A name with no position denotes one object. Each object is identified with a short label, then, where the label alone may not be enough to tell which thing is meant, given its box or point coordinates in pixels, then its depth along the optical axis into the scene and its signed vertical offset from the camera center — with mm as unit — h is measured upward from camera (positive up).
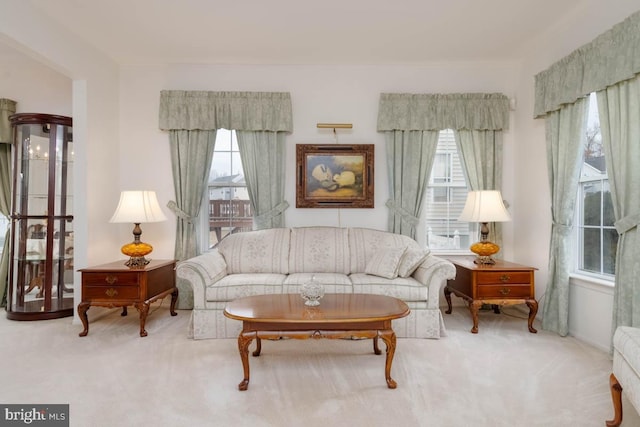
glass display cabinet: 3756 -29
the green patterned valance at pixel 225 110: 4113 +1198
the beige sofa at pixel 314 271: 3164 -541
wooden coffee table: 2252 -689
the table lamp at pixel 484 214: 3523 +29
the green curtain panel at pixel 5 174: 4133 +458
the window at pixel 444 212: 4312 +53
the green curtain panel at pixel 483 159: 4148 +669
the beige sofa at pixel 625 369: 1628 -728
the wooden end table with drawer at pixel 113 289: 3275 -690
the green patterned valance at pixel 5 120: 4121 +1065
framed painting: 4195 +478
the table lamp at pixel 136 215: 3473 -11
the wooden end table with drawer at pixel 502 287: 3334 -657
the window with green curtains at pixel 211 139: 4117 +880
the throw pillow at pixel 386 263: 3346 -453
